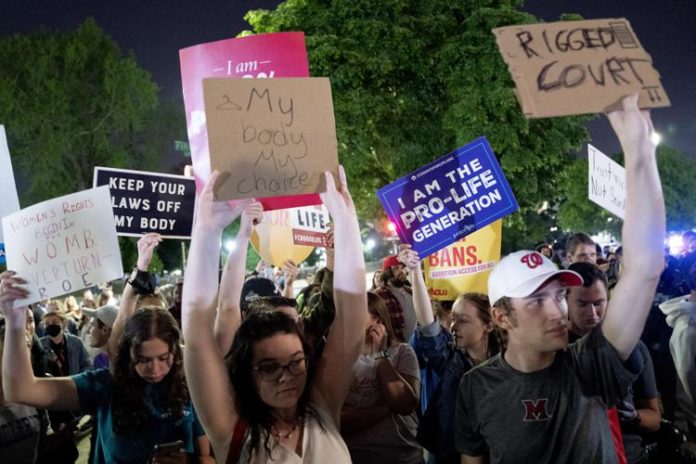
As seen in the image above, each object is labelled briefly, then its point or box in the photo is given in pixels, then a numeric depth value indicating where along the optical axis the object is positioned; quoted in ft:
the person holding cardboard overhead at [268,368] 7.27
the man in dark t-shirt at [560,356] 7.46
